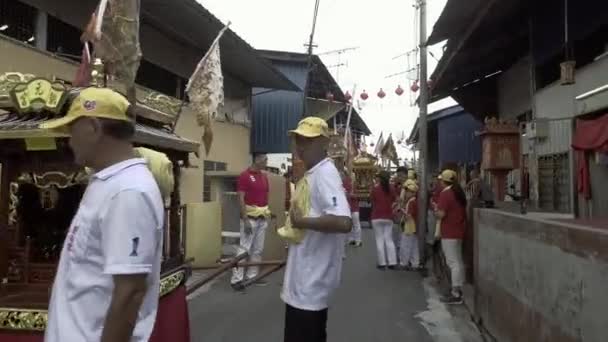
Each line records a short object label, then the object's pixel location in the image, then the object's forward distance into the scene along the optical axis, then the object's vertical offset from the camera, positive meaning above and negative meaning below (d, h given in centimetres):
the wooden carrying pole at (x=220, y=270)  537 -73
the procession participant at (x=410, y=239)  1184 -95
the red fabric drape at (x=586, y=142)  870 +67
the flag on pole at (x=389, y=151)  2994 +179
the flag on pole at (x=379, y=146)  3077 +212
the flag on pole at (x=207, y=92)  667 +103
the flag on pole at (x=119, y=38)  473 +114
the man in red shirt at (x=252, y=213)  927 -35
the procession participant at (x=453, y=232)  848 -58
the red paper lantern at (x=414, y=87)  1845 +300
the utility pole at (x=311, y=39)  1393 +352
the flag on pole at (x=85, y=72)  460 +88
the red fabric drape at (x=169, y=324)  381 -89
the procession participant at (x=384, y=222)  1165 -60
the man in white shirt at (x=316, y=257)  382 -42
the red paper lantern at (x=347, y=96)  2414 +360
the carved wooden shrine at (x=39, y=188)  401 +1
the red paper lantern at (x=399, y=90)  2188 +337
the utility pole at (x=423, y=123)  1245 +134
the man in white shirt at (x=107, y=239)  212 -17
